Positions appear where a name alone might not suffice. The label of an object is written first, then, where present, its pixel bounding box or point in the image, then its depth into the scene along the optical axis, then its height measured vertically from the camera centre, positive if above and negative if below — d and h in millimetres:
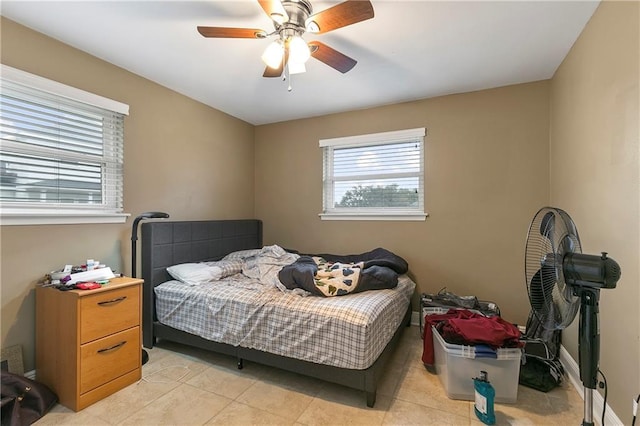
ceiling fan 1536 +1074
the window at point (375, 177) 3359 +445
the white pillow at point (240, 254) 3329 -488
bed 1867 -785
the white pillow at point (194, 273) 2641 -562
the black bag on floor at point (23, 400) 1605 -1105
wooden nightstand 1814 -855
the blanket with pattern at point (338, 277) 2268 -523
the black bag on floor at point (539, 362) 2051 -1124
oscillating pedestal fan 1142 -296
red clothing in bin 1876 -798
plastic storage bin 1852 -1021
